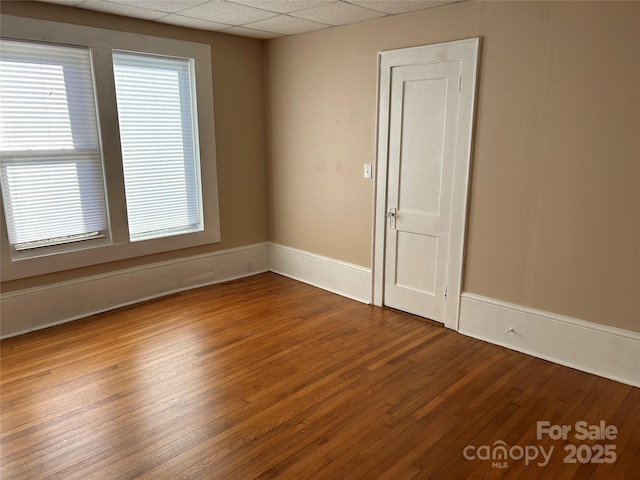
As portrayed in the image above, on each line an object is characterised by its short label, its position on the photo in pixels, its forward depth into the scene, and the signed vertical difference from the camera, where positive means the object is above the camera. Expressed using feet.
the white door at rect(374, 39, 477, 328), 11.27 -0.80
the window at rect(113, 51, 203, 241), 13.16 -0.03
